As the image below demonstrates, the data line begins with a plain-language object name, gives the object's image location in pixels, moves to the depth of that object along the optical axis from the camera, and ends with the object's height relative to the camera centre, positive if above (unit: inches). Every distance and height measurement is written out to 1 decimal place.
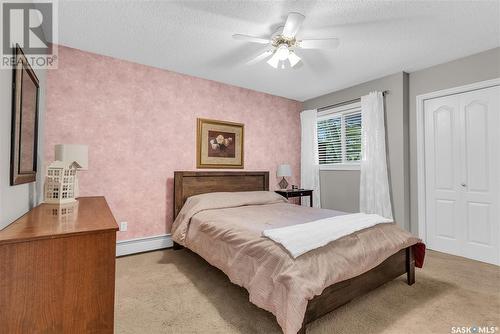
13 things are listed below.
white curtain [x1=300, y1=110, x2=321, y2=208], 185.8 +11.8
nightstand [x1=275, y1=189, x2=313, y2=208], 166.4 -14.3
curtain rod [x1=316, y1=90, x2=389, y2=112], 147.9 +47.0
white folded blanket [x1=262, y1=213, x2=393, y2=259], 67.5 -18.4
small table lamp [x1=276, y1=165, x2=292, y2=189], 175.8 +0.4
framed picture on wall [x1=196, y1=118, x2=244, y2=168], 149.6 +17.2
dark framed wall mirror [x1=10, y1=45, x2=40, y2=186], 57.7 +12.9
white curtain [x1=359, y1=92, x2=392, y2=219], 143.9 +6.8
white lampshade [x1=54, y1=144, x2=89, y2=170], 89.8 +6.4
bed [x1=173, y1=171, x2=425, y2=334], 62.6 -30.1
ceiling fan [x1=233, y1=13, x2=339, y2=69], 84.4 +48.8
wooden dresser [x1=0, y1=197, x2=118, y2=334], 39.8 -18.3
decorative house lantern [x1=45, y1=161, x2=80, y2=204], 75.9 -3.9
